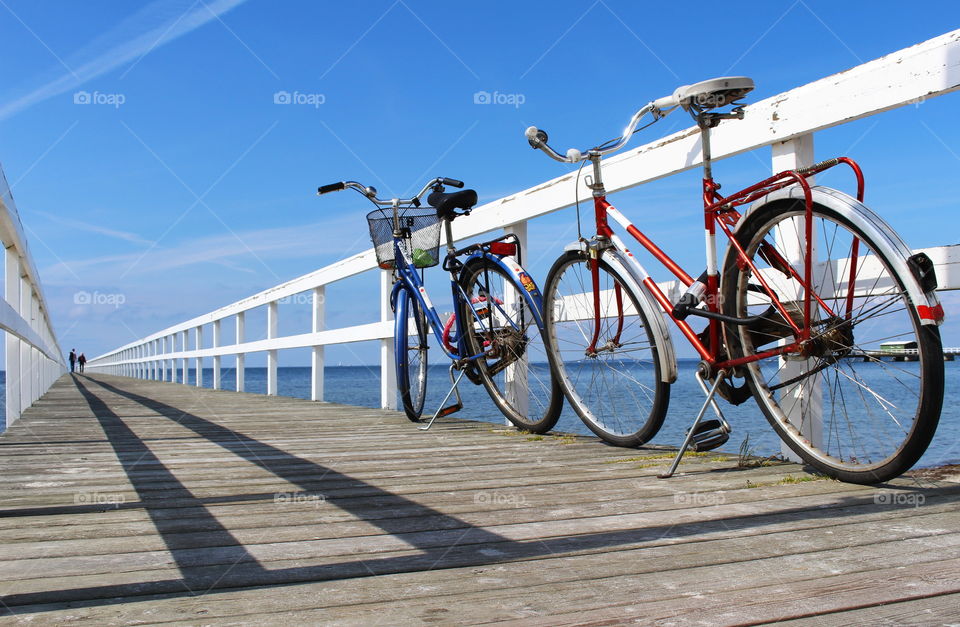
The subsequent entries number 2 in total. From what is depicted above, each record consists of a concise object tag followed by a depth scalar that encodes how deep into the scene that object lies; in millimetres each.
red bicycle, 1777
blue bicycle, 3373
